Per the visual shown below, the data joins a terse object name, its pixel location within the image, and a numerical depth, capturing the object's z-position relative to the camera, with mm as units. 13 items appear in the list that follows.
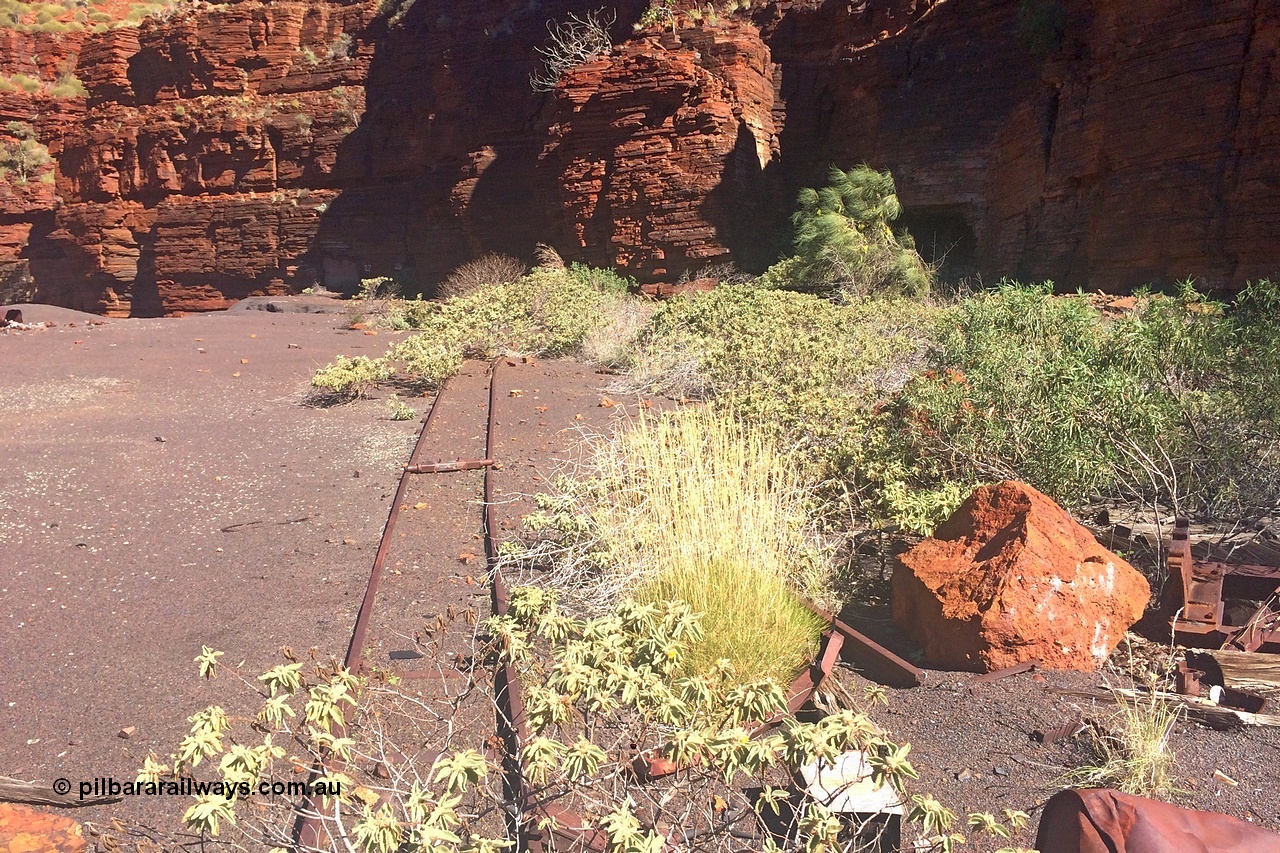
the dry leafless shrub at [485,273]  20609
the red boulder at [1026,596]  3717
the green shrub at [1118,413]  4887
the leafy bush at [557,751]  1888
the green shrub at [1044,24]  14648
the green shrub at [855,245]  14977
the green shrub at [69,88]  30297
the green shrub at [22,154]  29688
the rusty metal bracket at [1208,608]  3865
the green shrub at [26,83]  30078
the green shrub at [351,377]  9672
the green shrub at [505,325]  10882
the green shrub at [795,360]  6086
